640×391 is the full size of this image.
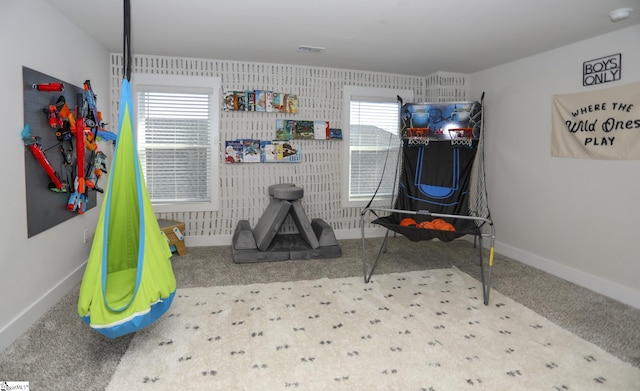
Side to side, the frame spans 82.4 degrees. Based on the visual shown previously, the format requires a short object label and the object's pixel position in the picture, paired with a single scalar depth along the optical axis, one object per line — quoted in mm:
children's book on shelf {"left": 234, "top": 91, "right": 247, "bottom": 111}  4223
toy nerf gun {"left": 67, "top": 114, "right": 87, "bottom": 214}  2805
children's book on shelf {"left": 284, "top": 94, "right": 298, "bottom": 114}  4379
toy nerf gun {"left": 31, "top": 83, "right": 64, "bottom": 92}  2379
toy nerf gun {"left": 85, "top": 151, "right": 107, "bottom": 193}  3105
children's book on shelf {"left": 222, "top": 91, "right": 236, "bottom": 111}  4203
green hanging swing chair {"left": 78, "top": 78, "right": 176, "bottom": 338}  1840
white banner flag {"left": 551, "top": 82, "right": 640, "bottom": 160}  2855
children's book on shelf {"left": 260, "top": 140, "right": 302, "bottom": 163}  4371
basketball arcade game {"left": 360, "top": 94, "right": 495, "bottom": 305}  3768
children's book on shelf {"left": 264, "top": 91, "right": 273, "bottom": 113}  4312
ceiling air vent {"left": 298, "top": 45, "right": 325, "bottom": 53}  3614
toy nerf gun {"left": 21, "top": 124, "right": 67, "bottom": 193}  2275
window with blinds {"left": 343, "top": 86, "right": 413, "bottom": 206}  4672
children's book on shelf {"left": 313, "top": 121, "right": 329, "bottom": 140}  4516
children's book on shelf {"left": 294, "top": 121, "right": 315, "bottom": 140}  4453
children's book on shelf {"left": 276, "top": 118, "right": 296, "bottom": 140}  4395
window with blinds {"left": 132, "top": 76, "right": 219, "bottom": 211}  4074
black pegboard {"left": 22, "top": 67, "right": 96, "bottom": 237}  2330
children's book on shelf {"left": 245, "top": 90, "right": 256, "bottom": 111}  4254
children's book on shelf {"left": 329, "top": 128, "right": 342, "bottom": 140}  4582
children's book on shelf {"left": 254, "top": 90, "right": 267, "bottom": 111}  4281
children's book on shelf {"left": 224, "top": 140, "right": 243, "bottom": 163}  4259
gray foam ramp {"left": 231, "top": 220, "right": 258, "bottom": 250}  3789
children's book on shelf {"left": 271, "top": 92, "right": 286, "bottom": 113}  4340
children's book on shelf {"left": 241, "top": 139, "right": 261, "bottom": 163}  4301
